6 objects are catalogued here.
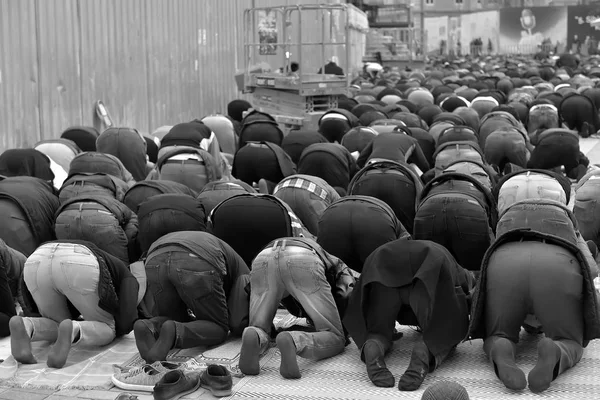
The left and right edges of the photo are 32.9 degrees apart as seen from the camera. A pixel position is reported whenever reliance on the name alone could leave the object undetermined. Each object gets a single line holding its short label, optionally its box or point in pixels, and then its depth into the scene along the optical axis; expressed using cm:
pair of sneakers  618
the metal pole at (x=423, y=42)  5719
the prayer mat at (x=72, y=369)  655
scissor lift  2070
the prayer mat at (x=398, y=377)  611
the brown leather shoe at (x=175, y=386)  612
